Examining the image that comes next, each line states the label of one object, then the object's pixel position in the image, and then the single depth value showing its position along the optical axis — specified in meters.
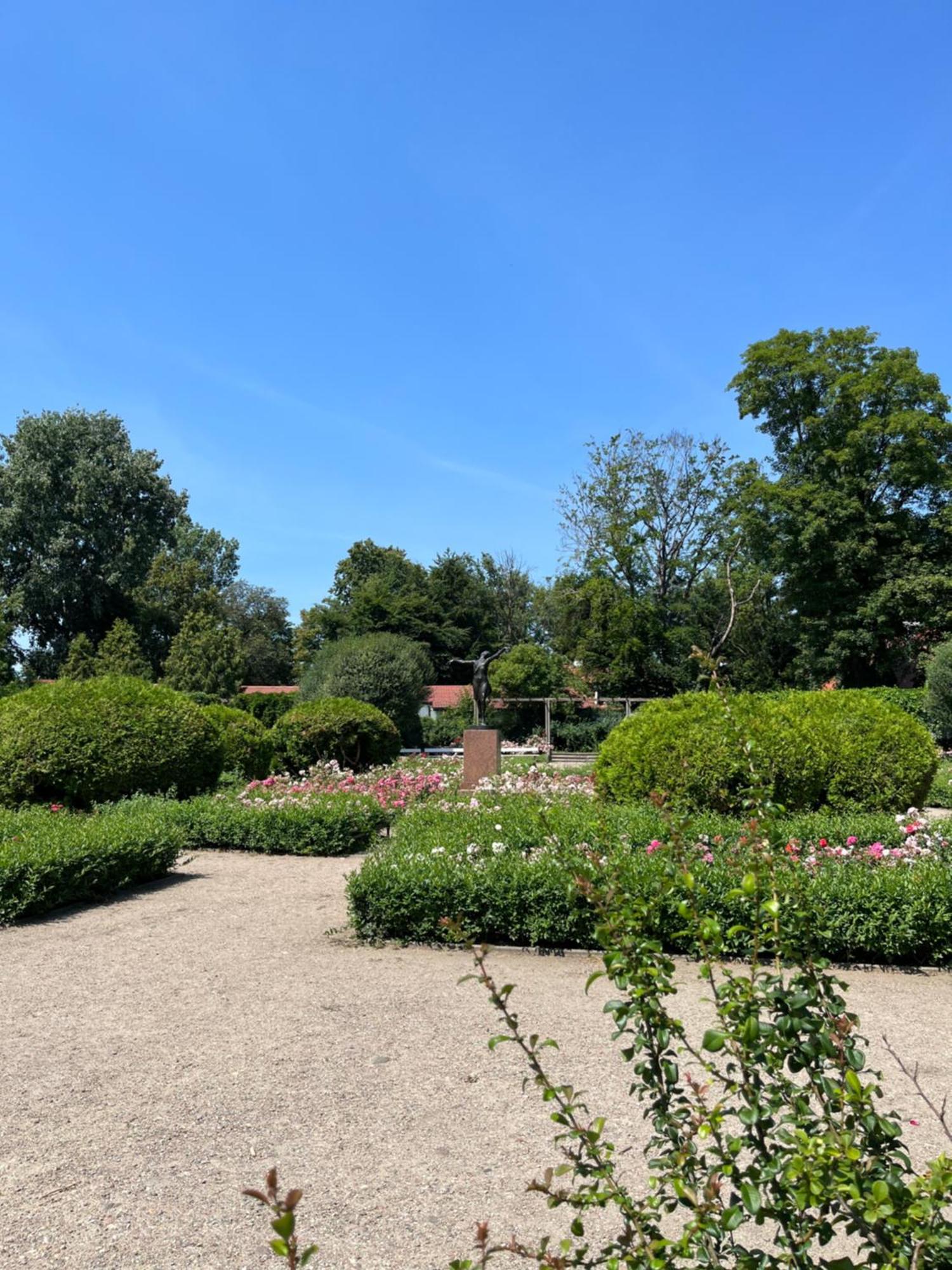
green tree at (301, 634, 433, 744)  25.42
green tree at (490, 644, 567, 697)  31.67
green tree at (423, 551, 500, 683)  42.47
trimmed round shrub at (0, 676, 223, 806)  9.59
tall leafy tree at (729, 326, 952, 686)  25.55
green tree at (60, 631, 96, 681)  33.38
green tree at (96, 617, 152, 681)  33.41
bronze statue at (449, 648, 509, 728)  14.21
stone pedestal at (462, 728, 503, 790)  12.67
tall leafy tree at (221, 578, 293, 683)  51.94
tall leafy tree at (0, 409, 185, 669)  33.62
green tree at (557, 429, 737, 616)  33.91
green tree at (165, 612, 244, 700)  35.03
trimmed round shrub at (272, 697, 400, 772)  15.67
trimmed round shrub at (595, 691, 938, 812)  7.79
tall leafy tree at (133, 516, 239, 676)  38.94
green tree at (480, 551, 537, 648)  49.00
